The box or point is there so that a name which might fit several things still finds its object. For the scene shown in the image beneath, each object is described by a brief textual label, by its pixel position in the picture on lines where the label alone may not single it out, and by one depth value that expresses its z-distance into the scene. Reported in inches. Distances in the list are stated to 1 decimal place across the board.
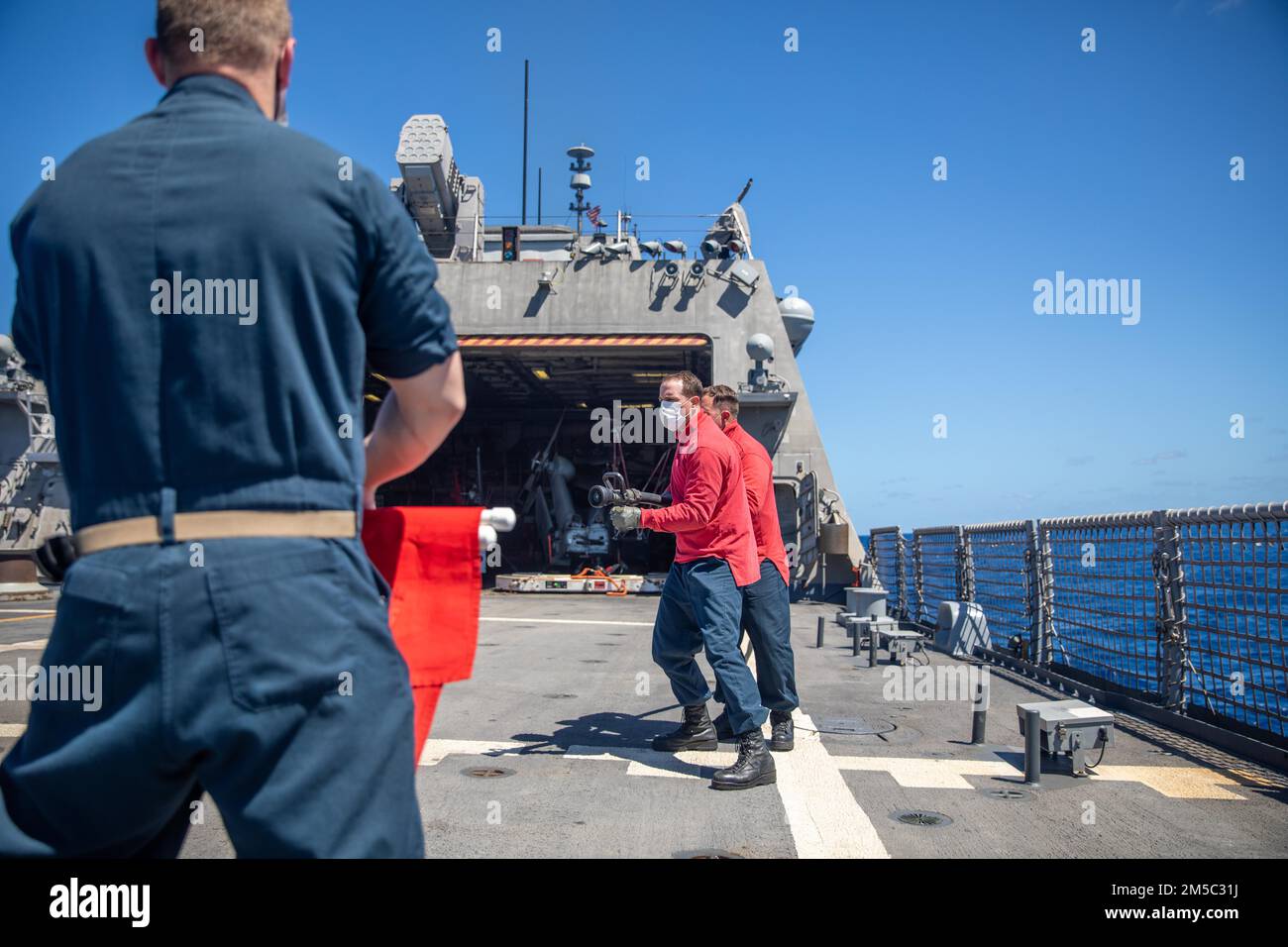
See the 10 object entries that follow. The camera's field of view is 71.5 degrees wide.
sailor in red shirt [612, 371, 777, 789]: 176.6
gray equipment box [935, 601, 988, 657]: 354.6
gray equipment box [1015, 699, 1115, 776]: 177.9
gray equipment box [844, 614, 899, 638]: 342.1
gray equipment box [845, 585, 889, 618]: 412.2
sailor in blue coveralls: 47.4
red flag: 60.2
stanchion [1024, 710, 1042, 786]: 172.2
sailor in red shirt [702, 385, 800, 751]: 199.6
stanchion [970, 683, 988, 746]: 206.7
